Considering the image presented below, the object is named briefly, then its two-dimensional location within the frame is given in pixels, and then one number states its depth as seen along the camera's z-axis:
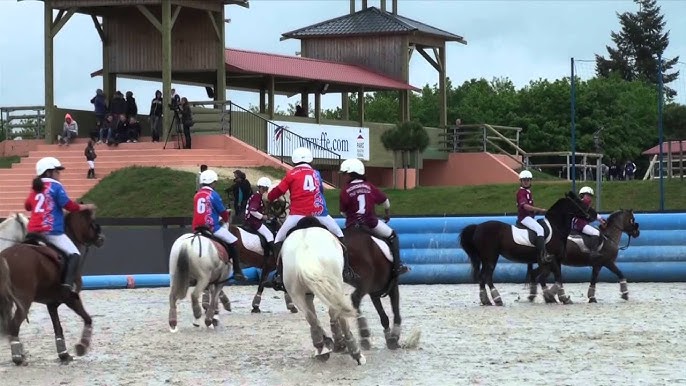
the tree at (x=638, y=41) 121.94
